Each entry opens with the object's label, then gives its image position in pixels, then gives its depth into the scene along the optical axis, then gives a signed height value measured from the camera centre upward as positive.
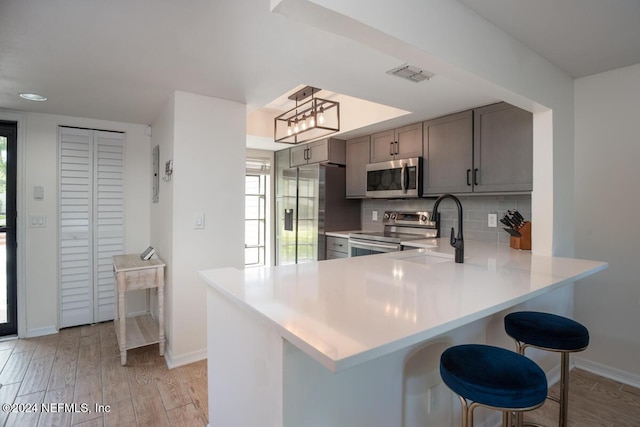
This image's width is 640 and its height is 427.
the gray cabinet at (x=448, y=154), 2.85 +0.56
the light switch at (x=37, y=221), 3.09 -0.09
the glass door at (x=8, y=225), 3.05 -0.13
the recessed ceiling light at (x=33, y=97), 2.57 +0.95
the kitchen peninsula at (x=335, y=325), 0.87 -0.32
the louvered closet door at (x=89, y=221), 3.23 -0.10
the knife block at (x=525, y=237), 2.46 -0.19
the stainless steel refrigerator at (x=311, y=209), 4.02 +0.04
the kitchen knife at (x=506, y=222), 2.53 -0.08
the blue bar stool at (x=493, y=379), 1.00 -0.56
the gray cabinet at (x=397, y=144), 3.30 +0.76
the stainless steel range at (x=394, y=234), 3.21 -0.24
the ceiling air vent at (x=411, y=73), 2.03 +0.93
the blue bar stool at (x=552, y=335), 1.47 -0.58
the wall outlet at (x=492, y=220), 2.92 -0.07
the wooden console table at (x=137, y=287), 2.52 -0.62
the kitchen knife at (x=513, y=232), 2.49 -0.15
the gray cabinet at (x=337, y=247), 3.75 -0.42
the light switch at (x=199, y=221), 2.62 -0.08
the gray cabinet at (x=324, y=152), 4.02 +0.80
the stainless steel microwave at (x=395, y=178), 3.23 +0.37
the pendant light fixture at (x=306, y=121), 3.20 +1.05
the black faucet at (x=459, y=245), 1.87 -0.20
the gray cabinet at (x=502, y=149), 2.46 +0.53
